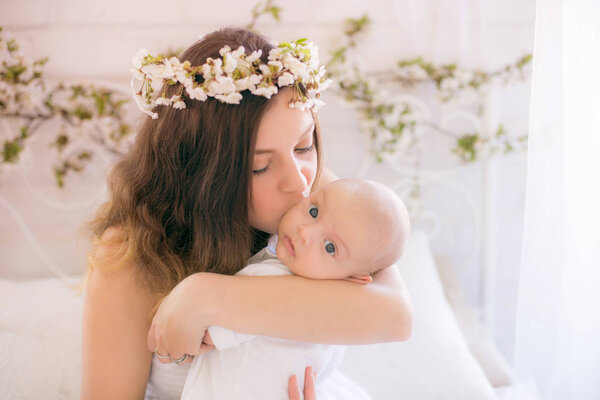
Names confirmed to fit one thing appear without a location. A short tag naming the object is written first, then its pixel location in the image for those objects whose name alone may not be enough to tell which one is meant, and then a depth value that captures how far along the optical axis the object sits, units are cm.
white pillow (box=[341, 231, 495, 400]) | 150
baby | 100
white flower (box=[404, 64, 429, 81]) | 197
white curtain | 113
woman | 97
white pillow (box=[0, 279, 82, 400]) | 141
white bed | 144
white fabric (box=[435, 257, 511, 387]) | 182
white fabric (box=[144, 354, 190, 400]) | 113
